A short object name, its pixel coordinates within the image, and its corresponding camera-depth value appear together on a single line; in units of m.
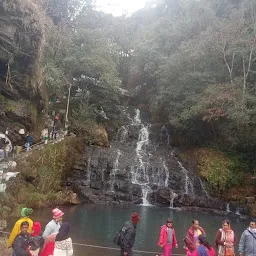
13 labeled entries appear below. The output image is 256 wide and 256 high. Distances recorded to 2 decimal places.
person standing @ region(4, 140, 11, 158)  18.58
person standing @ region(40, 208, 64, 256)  5.86
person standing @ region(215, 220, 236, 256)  7.77
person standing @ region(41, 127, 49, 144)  21.37
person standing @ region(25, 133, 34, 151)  19.83
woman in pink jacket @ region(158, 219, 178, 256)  8.21
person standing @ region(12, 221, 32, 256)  5.23
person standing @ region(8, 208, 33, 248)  6.07
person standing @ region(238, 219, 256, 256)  7.46
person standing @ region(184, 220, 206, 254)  7.71
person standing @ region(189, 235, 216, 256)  5.57
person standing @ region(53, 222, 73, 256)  5.52
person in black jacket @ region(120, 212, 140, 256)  7.87
